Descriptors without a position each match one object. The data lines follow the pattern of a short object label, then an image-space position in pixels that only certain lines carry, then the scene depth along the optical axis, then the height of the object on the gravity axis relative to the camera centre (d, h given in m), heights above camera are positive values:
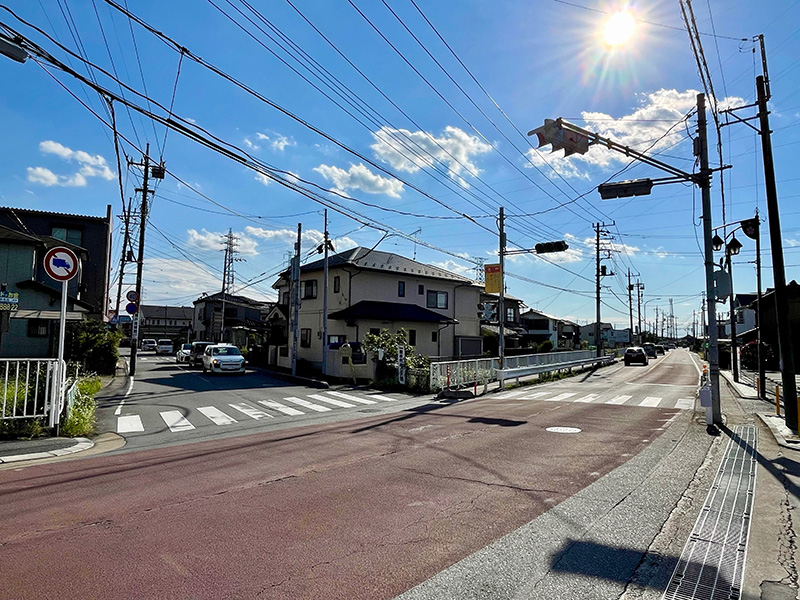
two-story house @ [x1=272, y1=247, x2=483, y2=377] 28.83 +2.39
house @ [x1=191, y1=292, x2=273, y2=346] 53.94 +3.33
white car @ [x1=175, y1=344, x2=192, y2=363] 38.75 -1.34
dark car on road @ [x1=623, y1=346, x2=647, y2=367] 45.25 -1.17
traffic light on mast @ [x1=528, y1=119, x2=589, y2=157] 9.93 +4.35
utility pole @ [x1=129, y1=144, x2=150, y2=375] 26.38 +6.33
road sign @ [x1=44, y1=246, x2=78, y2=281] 9.24 +1.44
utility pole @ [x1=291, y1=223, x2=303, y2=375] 25.95 +2.37
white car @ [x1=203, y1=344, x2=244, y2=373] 27.31 -1.28
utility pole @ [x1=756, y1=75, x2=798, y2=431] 10.57 +1.33
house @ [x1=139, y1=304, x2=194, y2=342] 86.00 +3.24
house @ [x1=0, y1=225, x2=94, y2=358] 22.61 +1.74
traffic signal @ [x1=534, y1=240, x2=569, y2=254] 20.06 +4.12
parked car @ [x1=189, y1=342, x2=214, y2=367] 33.67 -1.13
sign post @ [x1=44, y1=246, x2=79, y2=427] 9.27 +1.31
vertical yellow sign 22.59 +3.04
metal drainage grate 3.92 -2.04
